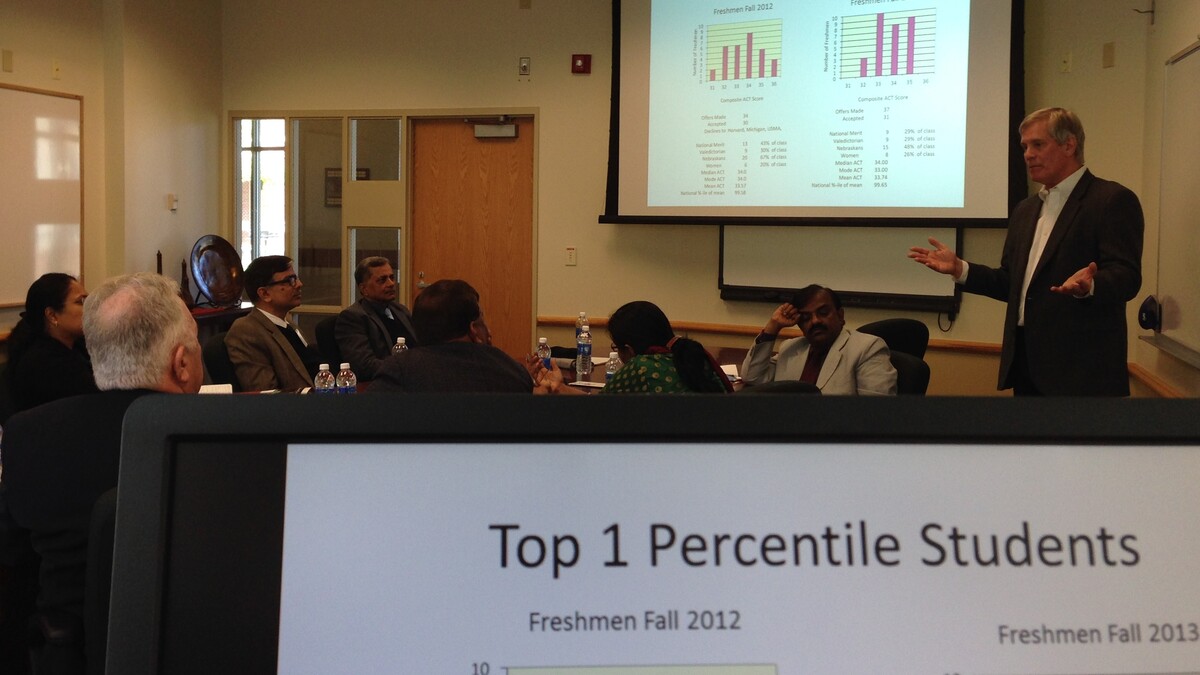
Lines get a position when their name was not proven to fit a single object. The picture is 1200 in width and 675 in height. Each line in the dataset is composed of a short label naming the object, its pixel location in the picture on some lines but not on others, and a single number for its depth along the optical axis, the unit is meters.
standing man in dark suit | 3.07
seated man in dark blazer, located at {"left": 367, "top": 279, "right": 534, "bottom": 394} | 3.04
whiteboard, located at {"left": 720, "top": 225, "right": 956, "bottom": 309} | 5.73
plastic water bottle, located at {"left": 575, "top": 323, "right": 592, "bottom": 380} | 4.28
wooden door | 6.88
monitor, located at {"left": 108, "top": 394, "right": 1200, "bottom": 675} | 0.56
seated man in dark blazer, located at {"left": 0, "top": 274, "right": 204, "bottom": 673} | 1.89
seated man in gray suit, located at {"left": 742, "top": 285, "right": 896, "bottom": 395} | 3.50
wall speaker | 4.42
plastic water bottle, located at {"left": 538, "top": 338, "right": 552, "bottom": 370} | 4.38
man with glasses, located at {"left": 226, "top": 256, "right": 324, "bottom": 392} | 3.81
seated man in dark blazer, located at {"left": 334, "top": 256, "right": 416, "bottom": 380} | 4.64
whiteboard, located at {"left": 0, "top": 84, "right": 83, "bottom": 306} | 5.64
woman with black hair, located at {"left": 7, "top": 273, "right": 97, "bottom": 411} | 3.34
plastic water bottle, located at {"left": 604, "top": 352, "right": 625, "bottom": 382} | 4.21
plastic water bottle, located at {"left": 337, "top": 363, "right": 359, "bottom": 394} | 3.51
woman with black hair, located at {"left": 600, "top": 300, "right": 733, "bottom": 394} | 3.11
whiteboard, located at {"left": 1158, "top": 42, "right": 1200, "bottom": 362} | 3.89
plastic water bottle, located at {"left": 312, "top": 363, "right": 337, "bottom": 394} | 3.48
